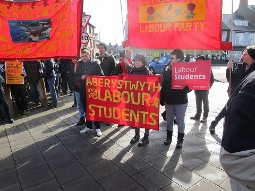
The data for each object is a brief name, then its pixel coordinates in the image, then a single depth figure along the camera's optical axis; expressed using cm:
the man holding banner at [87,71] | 452
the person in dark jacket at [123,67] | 497
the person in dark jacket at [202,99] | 542
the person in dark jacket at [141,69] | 396
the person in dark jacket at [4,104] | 547
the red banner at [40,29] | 411
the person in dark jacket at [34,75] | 688
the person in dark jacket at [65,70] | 872
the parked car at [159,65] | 1831
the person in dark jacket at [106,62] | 546
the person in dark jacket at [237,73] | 380
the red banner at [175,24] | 331
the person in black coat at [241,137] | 113
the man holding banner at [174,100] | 368
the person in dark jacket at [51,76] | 701
